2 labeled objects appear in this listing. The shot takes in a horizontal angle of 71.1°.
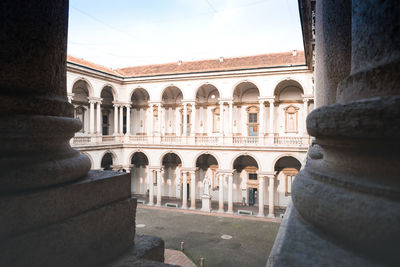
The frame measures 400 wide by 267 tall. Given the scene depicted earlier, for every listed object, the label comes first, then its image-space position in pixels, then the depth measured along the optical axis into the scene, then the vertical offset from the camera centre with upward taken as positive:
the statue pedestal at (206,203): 20.80 -4.85
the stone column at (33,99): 1.57 +0.23
